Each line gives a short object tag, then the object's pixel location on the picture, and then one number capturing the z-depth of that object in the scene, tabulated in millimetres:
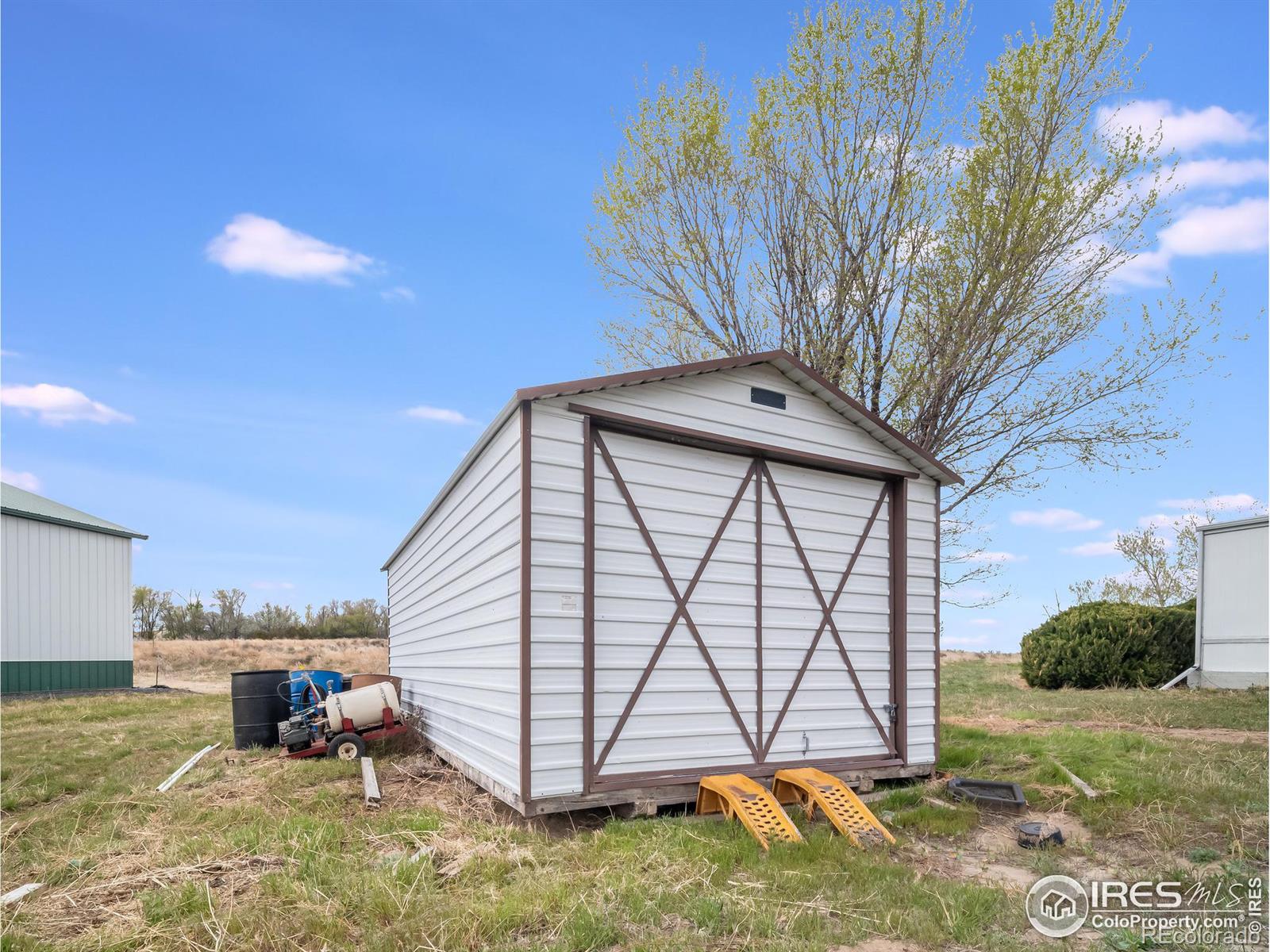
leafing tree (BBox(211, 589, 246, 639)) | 42750
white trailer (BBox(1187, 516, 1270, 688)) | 16172
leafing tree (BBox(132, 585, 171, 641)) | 41625
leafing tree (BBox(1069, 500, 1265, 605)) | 27297
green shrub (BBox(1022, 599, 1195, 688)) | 17828
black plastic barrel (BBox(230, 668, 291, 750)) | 11367
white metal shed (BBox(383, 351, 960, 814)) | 7051
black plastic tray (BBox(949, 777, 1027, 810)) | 7934
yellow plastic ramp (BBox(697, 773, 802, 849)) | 6617
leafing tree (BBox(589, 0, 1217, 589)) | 13086
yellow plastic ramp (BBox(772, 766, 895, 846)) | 6715
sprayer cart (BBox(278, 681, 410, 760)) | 10062
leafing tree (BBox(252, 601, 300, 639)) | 43750
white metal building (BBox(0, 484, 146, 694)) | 20500
